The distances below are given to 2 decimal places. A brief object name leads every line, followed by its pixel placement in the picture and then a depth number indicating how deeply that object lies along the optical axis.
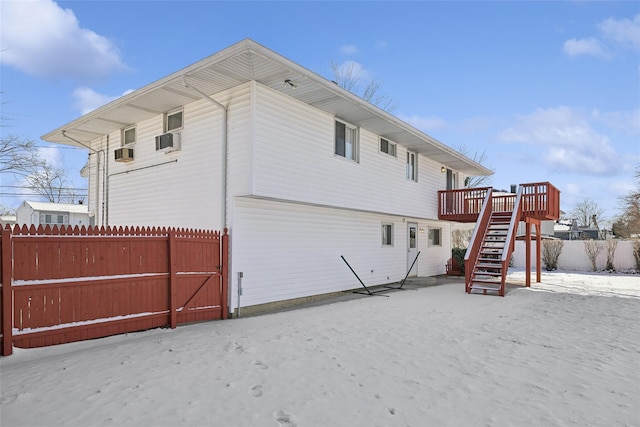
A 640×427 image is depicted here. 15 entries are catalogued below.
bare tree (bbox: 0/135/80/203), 13.44
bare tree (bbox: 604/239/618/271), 18.83
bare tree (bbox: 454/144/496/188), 31.98
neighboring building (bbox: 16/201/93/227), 32.56
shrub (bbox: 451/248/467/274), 16.51
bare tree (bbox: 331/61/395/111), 24.75
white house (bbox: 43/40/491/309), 7.70
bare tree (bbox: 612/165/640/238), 21.98
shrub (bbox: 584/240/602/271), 19.25
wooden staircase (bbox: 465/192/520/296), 10.83
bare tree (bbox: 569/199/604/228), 52.25
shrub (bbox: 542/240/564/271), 20.17
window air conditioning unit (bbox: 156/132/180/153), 9.03
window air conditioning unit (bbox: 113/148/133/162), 10.46
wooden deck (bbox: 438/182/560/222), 12.83
